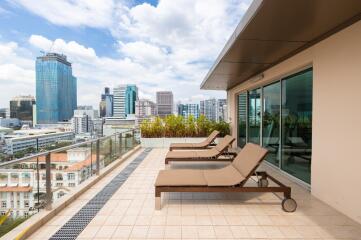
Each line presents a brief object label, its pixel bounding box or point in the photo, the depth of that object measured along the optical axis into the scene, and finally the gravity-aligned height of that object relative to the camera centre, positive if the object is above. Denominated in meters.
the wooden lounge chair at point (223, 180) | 3.68 -0.97
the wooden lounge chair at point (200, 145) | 7.79 -0.86
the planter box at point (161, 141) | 10.73 -0.98
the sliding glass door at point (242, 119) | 9.70 -0.02
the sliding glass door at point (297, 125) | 4.77 -0.12
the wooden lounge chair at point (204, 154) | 6.06 -0.92
